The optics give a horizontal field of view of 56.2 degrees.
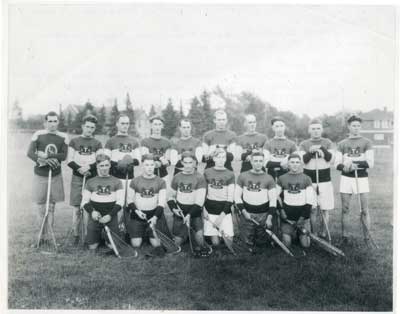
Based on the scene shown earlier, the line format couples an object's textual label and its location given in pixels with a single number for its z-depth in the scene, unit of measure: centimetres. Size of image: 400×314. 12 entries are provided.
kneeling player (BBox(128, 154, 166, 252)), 475
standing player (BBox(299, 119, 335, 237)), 498
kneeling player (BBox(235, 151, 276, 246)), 475
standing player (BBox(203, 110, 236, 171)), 505
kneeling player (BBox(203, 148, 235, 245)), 478
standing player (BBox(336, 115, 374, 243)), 498
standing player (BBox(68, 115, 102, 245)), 493
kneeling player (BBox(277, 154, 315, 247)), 480
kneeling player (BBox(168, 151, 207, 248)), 478
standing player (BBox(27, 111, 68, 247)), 488
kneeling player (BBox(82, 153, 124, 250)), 472
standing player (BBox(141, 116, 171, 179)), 500
